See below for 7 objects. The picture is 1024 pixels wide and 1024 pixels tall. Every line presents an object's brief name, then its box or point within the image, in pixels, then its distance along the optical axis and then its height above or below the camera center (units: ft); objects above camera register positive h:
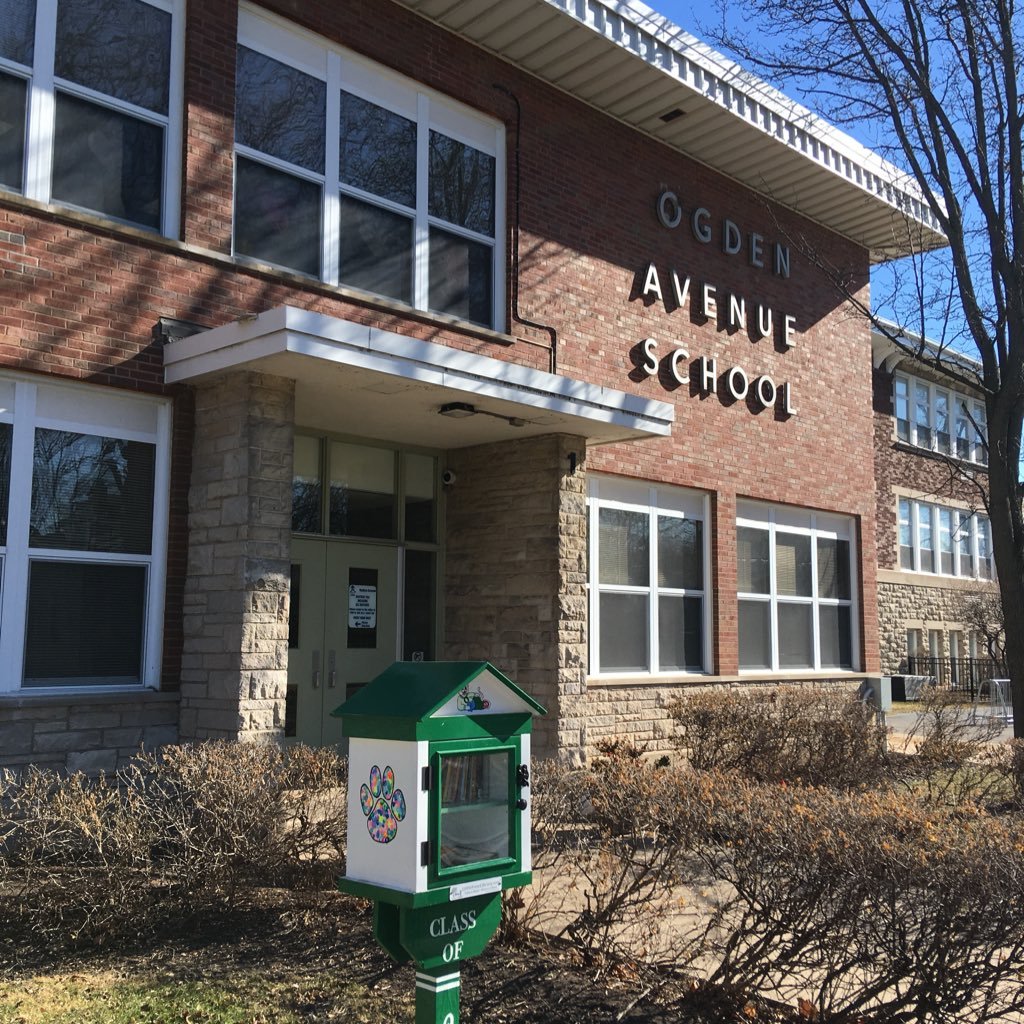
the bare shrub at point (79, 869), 18.99 -3.69
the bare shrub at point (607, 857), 17.72 -3.35
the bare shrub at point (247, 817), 19.35 -2.88
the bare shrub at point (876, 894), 13.66 -2.99
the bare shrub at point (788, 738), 31.53 -2.27
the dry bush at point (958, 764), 29.73 -2.90
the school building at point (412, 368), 26.81 +8.34
